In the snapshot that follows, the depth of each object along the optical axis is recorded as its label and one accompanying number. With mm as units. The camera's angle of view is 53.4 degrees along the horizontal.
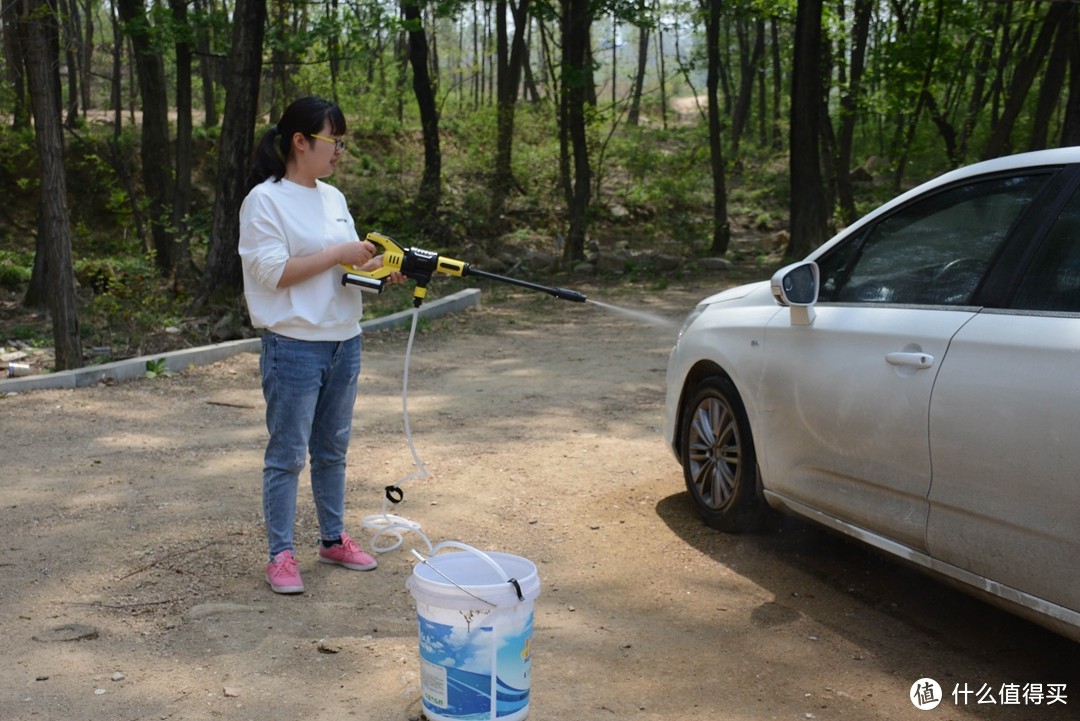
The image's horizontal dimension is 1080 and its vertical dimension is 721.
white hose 4613
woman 4215
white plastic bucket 3109
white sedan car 3197
